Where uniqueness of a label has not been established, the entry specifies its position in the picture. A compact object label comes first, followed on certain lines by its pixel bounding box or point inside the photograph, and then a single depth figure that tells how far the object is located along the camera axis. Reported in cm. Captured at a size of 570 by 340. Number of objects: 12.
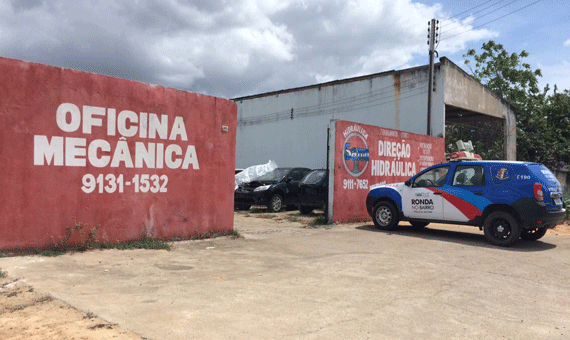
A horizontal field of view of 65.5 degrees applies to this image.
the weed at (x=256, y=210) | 1610
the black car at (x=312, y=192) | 1460
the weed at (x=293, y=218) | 1343
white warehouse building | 1969
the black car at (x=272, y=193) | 1544
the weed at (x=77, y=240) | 739
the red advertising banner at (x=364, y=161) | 1260
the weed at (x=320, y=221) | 1252
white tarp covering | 1734
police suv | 890
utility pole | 1828
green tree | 2723
